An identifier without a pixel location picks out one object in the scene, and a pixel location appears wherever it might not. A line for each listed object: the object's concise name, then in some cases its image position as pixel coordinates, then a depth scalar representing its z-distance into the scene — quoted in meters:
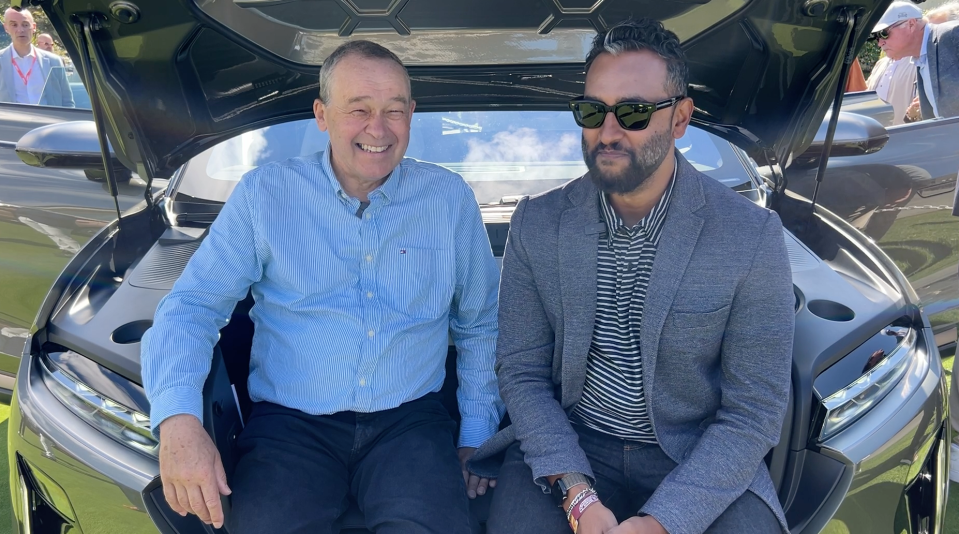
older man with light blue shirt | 1.82
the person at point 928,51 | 4.41
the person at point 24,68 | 5.58
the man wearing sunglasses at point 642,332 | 1.68
